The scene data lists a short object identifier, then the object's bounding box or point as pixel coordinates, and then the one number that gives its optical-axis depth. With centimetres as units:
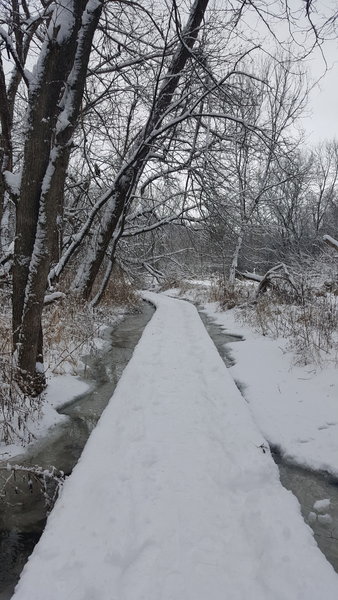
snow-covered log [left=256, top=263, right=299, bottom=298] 979
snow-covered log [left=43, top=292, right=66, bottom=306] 444
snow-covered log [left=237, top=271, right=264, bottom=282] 1232
